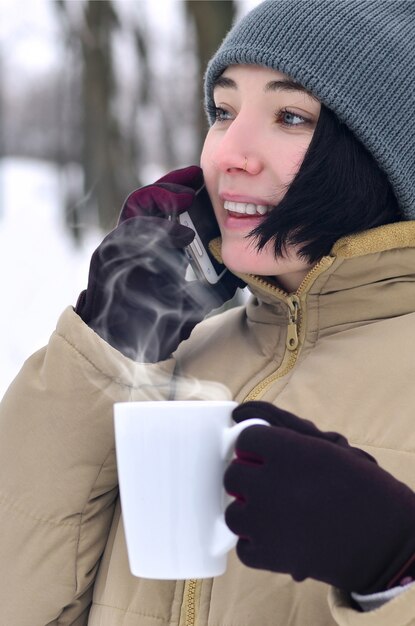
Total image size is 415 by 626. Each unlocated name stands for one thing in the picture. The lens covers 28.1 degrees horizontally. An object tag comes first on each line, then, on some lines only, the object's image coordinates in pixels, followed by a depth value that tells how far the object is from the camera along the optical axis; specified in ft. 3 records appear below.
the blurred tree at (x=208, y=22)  11.39
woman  4.11
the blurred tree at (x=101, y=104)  16.22
